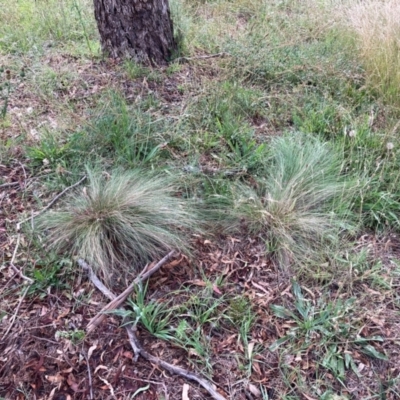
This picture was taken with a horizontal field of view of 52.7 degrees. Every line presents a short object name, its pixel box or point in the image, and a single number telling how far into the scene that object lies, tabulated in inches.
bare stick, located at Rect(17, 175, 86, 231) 80.5
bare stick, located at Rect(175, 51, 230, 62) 138.3
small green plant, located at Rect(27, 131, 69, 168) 94.1
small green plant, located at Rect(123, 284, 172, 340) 64.4
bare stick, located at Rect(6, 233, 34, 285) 70.5
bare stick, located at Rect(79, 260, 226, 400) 59.4
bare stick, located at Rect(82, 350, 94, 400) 59.0
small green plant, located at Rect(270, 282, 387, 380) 63.0
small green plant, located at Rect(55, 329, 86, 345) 63.6
